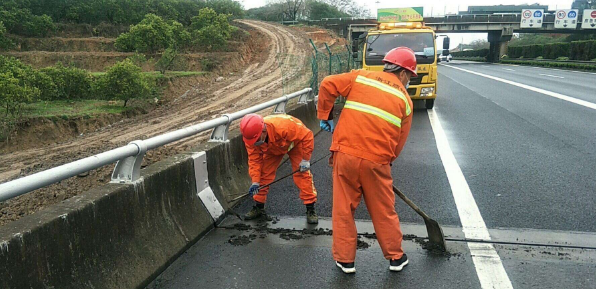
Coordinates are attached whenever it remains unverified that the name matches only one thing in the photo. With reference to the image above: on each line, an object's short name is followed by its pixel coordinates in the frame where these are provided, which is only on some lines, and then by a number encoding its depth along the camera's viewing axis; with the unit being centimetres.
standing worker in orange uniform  357
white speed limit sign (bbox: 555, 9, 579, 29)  5075
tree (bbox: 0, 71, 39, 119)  1625
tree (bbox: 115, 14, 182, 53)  3222
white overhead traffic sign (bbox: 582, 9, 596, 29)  4994
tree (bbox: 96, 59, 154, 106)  1952
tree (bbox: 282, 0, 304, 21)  7269
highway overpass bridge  6028
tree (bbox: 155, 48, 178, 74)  2823
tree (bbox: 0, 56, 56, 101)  1797
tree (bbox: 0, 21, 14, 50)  3108
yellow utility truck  1264
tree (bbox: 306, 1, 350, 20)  7519
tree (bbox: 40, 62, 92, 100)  2058
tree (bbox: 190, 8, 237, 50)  3581
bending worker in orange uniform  477
